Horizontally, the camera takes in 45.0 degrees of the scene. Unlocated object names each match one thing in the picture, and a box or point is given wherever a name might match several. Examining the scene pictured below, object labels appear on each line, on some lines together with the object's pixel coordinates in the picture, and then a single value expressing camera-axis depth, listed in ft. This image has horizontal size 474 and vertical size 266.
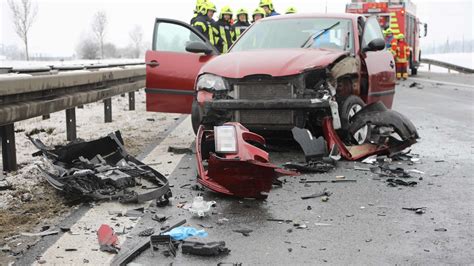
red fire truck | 84.79
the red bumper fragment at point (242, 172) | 13.92
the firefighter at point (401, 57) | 82.79
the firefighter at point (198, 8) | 34.06
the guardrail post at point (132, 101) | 38.92
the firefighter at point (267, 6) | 41.15
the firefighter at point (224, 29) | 33.45
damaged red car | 20.01
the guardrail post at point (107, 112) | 30.96
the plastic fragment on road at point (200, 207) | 13.23
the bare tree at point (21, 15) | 202.80
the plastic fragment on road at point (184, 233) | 11.56
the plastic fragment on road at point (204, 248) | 10.59
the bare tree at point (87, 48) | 321.30
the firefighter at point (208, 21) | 32.76
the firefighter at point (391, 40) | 78.72
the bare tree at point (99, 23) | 315.58
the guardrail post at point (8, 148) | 17.46
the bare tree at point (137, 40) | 418.10
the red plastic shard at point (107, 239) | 10.84
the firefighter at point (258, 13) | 39.06
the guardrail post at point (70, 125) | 24.02
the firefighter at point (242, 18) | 37.45
